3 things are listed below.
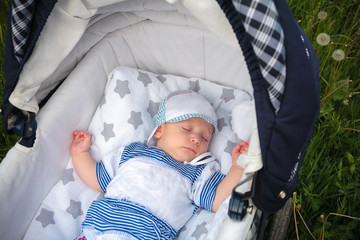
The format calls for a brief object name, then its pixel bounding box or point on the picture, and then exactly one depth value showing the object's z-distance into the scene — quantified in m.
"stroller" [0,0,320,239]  0.90
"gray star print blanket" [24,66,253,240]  1.41
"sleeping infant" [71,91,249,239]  1.30
